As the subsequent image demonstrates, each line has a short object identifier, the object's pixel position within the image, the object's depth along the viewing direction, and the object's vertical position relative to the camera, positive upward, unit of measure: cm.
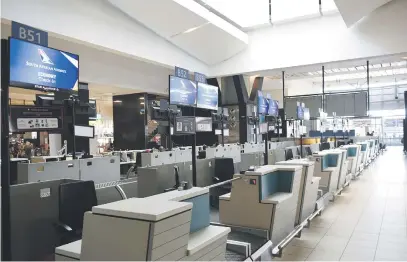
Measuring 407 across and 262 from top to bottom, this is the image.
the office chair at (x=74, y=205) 325 -70
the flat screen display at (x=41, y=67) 261 +65
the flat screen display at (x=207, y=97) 538 +64
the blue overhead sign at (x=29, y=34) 264 +87
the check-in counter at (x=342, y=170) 748 -87
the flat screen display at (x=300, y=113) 941 +59
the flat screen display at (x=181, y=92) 479 +64
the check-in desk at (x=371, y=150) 1448 -81
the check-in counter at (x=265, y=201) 372 -78
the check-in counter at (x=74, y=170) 445 -50
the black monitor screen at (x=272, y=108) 768 +63
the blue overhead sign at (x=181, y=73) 496 +95
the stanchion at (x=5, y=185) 208 -31
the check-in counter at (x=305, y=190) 455 -81
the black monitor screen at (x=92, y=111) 438 +34
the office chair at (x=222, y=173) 626 -75
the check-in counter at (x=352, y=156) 924 -65
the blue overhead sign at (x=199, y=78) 547 +96
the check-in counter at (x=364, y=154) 1139 -77
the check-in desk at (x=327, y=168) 669 -73
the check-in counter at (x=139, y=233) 164 -51
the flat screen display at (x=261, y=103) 711 +67
